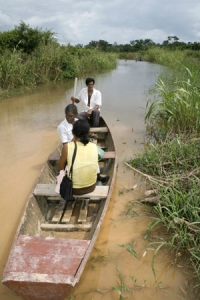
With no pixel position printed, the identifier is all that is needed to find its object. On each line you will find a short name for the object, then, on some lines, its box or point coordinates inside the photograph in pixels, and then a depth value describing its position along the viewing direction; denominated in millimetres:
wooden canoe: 1839
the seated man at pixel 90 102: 5281
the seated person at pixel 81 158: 2516
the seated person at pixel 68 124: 3463
